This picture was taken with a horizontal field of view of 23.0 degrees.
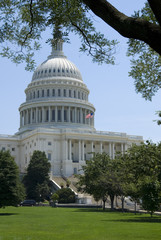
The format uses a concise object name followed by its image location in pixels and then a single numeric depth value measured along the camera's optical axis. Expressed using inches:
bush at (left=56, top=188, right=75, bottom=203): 3400.6
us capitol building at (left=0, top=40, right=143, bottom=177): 4712.1
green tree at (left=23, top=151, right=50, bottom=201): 3627.0
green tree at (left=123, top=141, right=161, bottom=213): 1471.5
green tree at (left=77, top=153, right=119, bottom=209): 2514.8
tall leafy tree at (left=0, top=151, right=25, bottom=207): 2213.3
